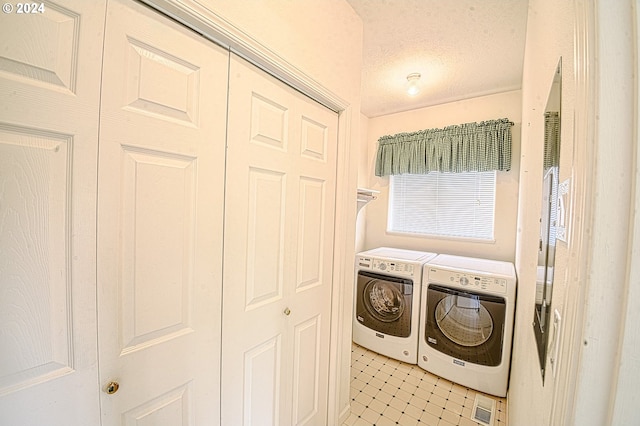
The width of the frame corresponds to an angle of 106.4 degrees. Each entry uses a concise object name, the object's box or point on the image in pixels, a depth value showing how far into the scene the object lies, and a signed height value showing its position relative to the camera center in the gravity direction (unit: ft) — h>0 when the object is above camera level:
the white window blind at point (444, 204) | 8.48 +0.37
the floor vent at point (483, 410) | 5.46 -4.67
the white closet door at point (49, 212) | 1.75 -0.09
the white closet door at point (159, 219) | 2.18 -0.16
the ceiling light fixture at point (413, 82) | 7.26 +4.11
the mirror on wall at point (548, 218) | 2.01 -0.01
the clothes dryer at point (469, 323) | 5.98 -2.90
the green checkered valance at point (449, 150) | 7.81 +2.34
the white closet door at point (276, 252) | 3.20 -0.71
